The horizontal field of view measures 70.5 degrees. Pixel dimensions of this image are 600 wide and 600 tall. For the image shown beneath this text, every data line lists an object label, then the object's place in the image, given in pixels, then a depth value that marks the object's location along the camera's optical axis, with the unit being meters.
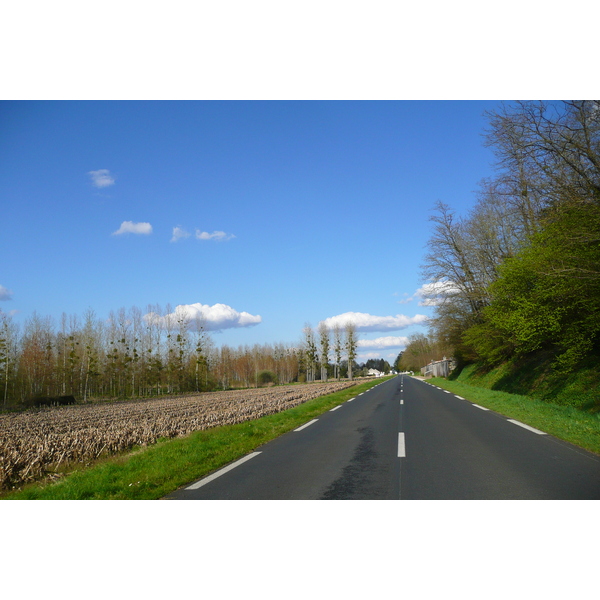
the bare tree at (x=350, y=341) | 87.31
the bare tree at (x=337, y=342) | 86.31
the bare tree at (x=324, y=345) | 85.25
